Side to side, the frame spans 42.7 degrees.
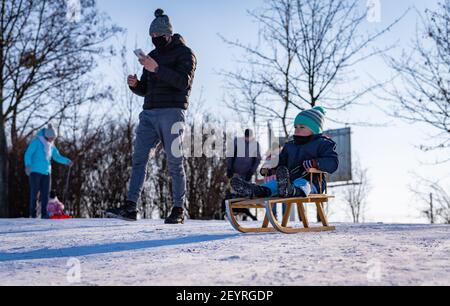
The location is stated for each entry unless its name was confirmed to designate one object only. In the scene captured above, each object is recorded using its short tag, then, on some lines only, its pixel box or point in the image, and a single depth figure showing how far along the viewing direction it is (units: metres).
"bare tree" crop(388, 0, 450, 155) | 13.27
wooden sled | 4.98
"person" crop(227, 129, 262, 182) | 10.09
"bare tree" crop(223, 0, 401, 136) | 13.34
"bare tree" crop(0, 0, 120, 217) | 14.78
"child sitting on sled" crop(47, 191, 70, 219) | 11.50
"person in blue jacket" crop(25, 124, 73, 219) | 10.41
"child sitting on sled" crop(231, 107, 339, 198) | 4.99
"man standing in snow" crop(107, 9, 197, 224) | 5.75
